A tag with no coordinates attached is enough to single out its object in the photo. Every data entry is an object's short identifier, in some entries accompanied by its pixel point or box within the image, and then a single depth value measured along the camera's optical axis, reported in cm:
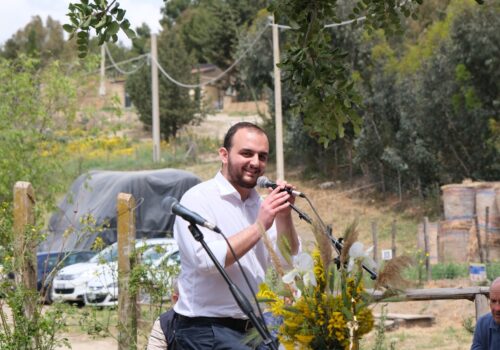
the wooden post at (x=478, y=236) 2034
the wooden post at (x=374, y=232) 2078
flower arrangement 416
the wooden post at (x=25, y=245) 862
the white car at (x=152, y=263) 934
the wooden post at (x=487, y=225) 2384
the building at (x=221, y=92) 6744
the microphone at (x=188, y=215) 475
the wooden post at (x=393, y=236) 2102
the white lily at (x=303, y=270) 423
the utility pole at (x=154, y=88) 3700
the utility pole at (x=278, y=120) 2541
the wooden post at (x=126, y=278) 934
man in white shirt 548
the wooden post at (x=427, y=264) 1770
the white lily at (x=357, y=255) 429
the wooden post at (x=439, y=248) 2432
